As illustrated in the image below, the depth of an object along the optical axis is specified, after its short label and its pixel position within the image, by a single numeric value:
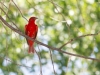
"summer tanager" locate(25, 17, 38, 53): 10.98
